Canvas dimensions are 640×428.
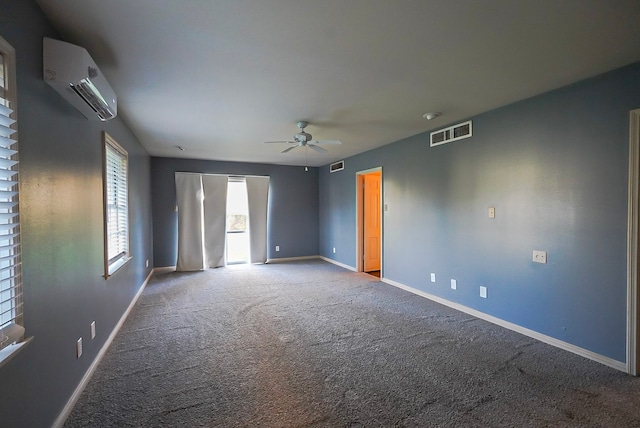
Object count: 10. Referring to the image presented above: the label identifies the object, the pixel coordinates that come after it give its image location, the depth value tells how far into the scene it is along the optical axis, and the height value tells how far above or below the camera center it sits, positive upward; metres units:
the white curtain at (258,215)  6.81 -0.04
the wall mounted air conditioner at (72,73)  1.63 +0.85
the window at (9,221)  1.24 -0.02
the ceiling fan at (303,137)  3.61 +0.96
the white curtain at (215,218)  6.37 -0.09
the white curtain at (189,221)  6.16 -0.15
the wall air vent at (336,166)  6.45 +1.06
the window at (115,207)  2.76 +0.09
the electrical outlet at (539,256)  2.83 -0.47
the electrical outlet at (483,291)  3.41 -0.98
